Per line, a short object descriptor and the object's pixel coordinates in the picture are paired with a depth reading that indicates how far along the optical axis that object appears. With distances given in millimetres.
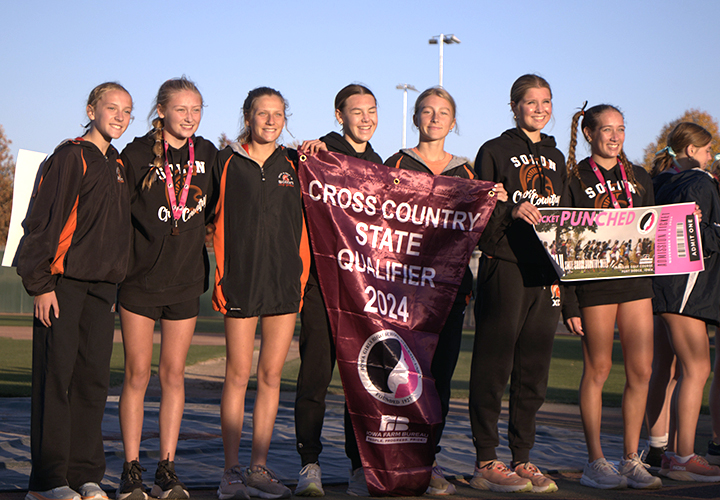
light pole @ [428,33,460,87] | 39016
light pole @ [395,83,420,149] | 49375
